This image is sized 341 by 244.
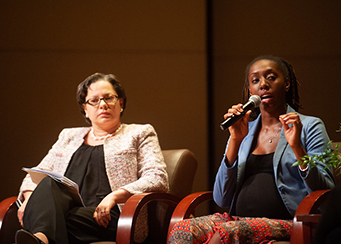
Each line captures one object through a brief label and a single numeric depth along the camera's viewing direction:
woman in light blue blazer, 6.22
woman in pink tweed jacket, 6.48
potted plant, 6.06
